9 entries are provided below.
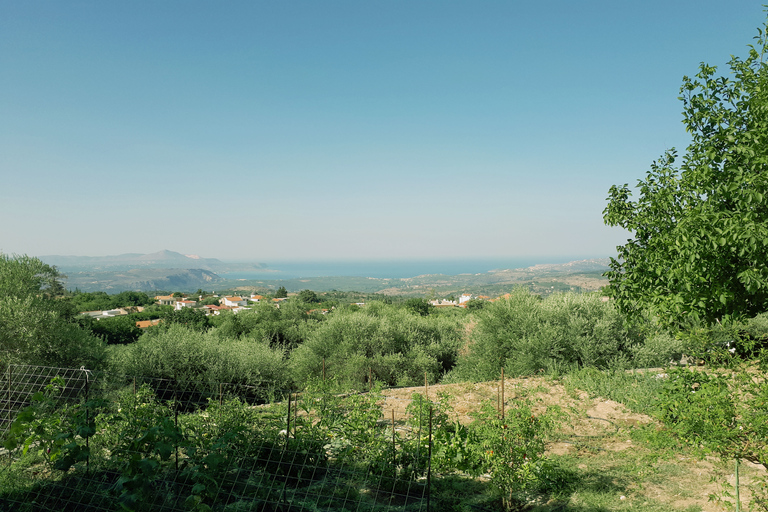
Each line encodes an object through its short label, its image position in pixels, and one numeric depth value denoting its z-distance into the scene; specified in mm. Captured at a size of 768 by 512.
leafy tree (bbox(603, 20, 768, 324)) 4152
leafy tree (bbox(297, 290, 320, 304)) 55675
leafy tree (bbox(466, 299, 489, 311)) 39997
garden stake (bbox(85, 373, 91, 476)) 3843
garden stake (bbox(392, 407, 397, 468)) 4496
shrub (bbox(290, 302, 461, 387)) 14039
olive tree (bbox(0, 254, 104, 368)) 11195
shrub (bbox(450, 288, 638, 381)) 11094
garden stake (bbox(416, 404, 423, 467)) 4402
